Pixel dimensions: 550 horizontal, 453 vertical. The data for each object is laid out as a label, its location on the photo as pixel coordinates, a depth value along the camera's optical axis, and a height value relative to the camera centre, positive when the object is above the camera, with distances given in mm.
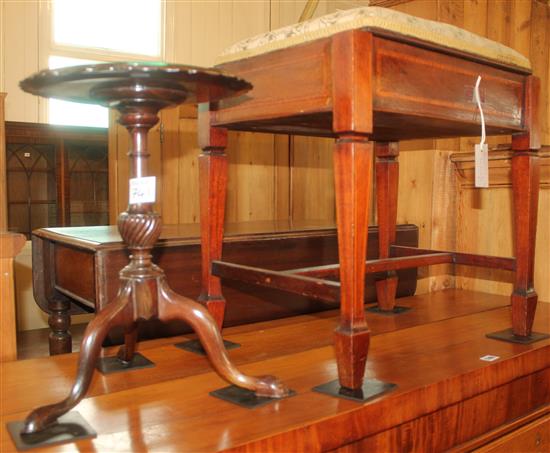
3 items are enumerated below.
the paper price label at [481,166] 1319 +66
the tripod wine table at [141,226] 887 -48
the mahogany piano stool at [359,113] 987 +158
